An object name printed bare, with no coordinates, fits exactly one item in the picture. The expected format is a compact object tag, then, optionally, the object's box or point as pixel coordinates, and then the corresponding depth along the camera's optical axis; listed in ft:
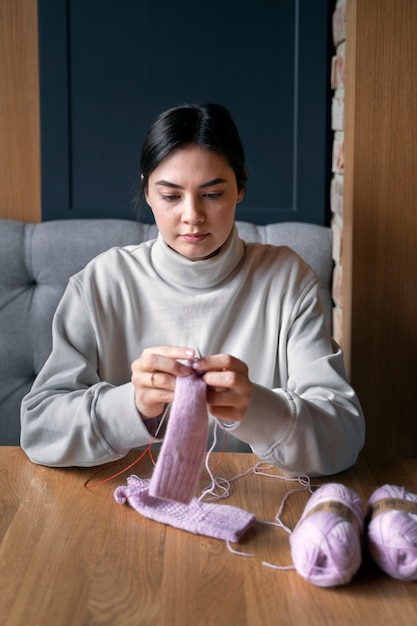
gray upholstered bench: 6.82
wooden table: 3.11
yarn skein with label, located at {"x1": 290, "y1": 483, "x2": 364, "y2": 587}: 3.26
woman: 4.20
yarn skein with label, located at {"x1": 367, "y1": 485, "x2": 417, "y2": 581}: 3.32
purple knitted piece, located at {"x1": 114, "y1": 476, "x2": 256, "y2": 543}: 3.73
